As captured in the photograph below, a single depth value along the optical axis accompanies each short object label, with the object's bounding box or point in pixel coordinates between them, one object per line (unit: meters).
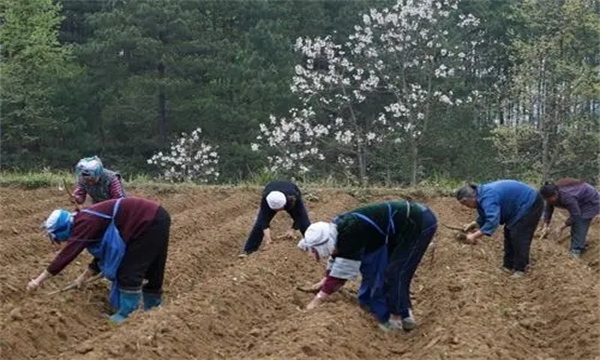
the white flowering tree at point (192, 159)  29.09
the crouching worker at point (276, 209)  9.75
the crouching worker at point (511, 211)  8.34
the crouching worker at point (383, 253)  6.65
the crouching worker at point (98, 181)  8.24
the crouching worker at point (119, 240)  6.92
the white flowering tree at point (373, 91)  29.09
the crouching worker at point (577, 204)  10.40
